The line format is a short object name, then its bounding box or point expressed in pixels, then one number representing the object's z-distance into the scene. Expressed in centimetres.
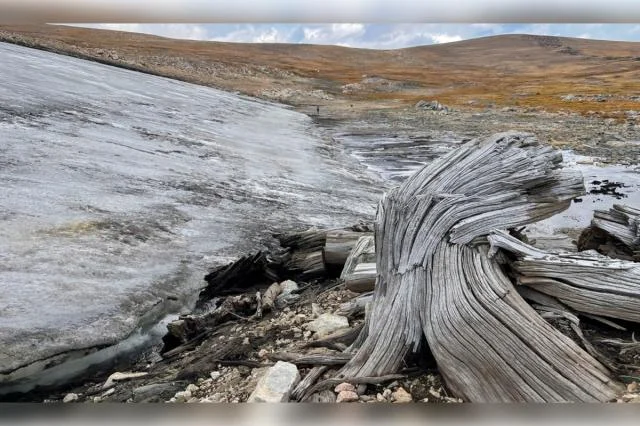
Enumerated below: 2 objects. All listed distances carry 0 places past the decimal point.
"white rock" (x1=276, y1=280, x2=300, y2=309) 312
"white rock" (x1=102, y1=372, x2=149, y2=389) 240
